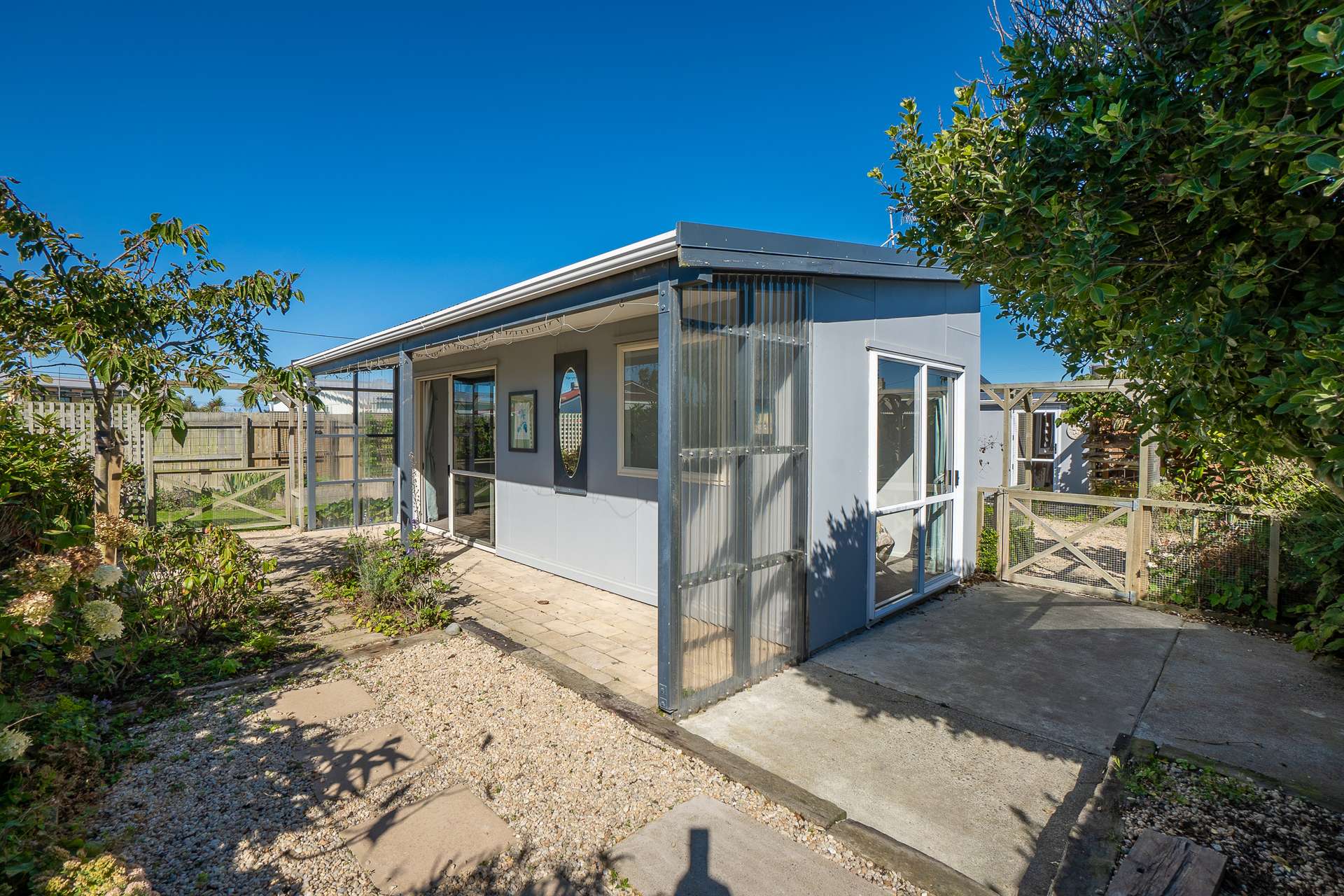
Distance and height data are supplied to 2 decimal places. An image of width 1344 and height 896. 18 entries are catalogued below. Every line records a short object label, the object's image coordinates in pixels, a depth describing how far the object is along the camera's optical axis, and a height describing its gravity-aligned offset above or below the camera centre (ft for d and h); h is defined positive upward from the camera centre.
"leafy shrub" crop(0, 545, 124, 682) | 6.65 -2.24
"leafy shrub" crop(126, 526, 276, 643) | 13.23 -3.37
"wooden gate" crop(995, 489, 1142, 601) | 18.84 -3.38
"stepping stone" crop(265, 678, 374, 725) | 10.78 -5.13
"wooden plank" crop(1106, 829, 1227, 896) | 6.03 -4.62
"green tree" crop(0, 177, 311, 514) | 11.05 +2.55
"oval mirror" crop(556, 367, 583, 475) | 19.84 +0.64
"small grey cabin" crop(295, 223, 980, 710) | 11.12 +0.26
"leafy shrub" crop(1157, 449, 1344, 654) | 11.85 -1.85
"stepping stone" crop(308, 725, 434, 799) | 8.82 -5.21
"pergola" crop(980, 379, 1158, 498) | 19.93 +1.98
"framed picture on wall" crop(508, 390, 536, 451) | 21.83 +0.70
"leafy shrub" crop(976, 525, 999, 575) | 21.54 -4.12
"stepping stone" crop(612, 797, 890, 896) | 6.88 -5.27
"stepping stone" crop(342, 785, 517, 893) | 7.01 -5.25
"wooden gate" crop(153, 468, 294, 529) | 28.66 -2.96
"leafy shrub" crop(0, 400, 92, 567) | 10.18 -1.00
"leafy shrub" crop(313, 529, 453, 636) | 15.61 -4.25
